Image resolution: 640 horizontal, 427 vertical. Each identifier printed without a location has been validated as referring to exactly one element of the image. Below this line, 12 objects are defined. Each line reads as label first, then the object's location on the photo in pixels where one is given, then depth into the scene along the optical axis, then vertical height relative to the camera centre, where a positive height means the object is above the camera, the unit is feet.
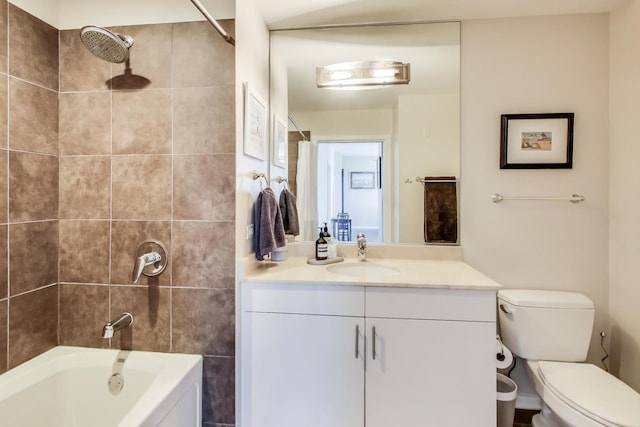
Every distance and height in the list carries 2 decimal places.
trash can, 4.91 -3.37
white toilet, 4.46 -2.29
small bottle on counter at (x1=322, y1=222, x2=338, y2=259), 5.90 -0.69
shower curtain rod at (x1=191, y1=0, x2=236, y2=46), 3.61 +2.61
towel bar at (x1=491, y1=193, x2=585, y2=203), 5.68 +0.31
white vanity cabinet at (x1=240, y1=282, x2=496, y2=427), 4.19 -2.18
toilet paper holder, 5.11 -2.56
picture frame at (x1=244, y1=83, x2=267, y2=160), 4.79 +1.60
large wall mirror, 6.04 +1.89
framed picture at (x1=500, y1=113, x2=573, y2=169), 5.74 +1.47
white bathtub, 3.86 -2.55
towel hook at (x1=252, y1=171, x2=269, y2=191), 5.26 +0.68
